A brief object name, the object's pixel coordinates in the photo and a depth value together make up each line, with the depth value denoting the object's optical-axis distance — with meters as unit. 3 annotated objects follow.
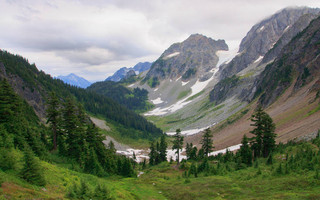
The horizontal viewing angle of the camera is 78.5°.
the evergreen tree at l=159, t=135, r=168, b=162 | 73.94
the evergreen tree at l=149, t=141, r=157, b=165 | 76.21
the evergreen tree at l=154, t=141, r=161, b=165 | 75.35
